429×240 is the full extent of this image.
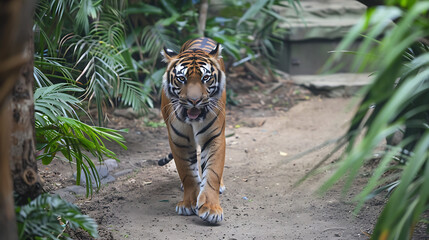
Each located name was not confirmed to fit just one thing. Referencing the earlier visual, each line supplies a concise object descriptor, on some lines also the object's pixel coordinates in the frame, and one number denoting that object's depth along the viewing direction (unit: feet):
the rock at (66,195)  25.20
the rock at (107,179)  28.76
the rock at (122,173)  30.12
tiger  23.88
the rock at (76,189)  26.48
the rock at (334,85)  51.52
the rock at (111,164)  31.14
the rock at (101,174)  27.91
